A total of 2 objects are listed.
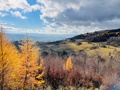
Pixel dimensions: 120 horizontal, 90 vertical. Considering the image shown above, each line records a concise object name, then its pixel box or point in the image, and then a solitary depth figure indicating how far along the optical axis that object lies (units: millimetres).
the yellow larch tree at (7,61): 13148
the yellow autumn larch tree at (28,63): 15354
